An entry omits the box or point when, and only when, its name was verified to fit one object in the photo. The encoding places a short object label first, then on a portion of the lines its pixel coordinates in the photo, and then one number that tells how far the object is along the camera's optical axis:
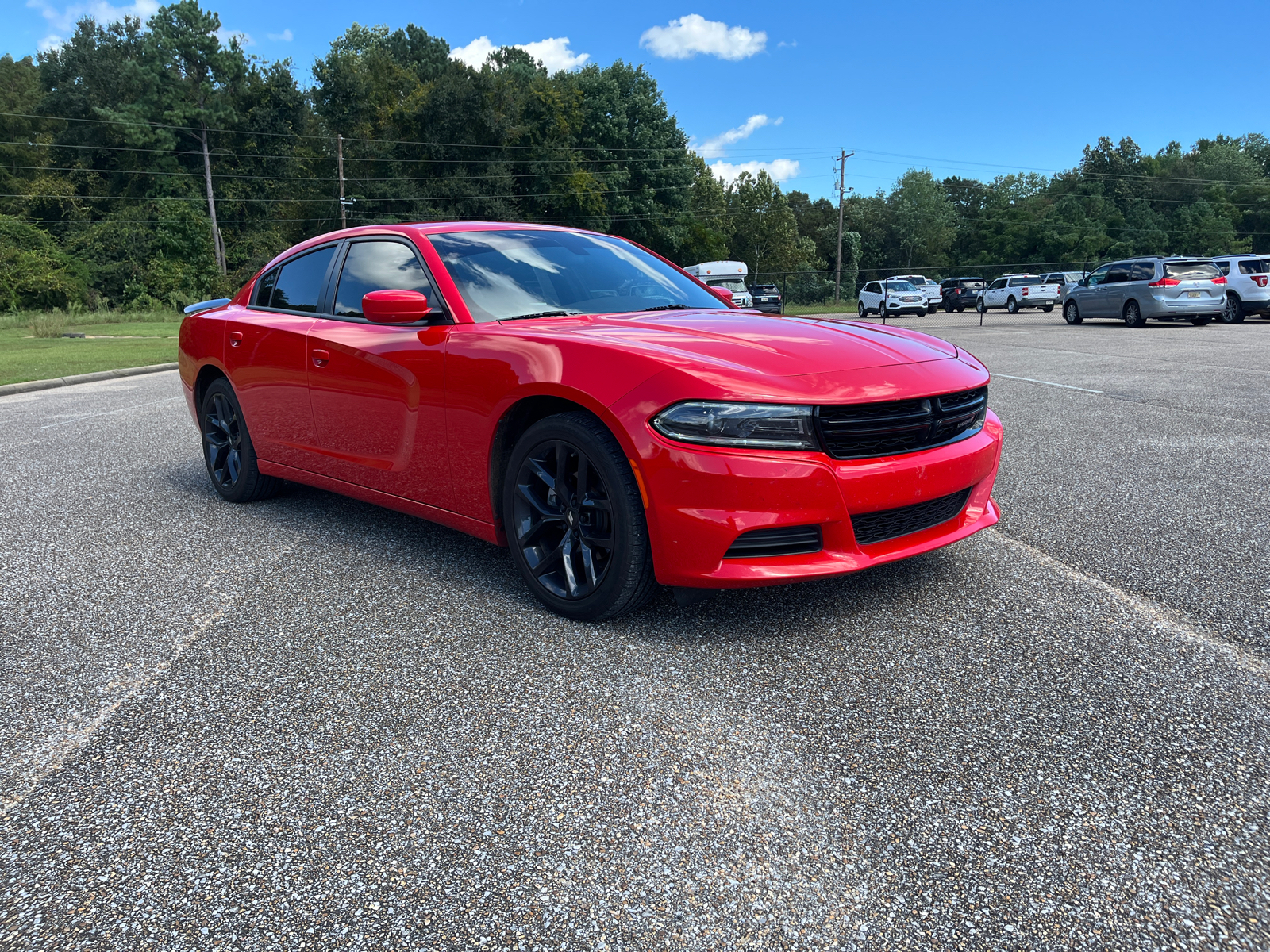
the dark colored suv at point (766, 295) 42.47
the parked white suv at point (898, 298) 38.12
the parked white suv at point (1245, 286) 23.03
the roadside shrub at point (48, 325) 27.39
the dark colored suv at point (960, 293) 40.47
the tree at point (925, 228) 96.06
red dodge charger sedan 2.98
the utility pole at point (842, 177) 58.66
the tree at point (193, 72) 57.91
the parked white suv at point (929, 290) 40.75
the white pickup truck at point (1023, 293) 36.44
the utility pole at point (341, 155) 51.44
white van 38.11
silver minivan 22.03
